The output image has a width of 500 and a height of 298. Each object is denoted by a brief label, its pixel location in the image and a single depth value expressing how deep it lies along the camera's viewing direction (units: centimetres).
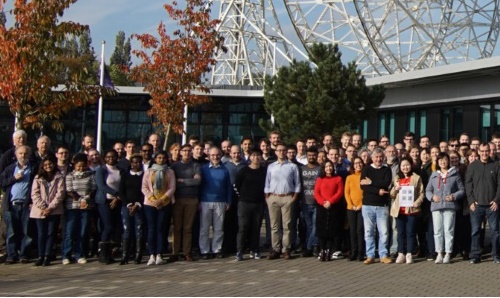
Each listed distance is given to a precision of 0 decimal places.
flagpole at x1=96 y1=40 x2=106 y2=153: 3422
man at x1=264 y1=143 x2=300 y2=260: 1431
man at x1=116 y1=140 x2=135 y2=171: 1437
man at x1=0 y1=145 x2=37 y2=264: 1371
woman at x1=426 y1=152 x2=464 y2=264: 1381
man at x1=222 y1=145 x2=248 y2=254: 1499
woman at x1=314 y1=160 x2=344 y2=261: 1407
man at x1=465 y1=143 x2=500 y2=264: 1366
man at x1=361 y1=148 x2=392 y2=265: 1382
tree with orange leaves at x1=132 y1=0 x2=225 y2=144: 2317
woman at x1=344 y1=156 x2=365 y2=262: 1410
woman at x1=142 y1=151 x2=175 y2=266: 1376
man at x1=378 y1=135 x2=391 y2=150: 1646
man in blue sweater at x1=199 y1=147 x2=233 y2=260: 1438
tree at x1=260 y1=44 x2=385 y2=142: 2561
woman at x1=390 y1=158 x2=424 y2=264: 1386
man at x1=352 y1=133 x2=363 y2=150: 1619
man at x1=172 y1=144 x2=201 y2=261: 1418
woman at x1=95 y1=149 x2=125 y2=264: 1379
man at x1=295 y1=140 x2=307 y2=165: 1551
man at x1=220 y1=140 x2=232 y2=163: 1554
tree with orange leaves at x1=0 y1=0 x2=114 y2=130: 1452
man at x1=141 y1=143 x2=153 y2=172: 1425
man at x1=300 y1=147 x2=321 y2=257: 1459
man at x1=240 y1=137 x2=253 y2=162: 1539
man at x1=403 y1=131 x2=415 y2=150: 1628
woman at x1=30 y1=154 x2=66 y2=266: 1358
